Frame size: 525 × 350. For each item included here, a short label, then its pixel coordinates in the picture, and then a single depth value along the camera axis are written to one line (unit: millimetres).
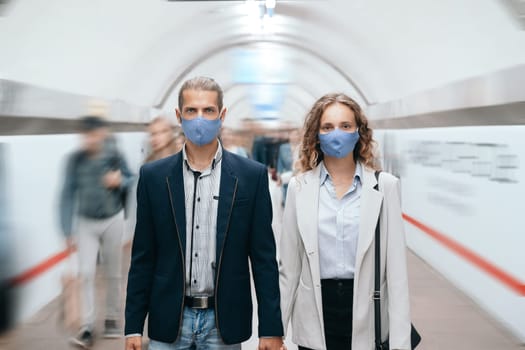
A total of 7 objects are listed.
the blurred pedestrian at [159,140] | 6672
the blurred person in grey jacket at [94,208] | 5613
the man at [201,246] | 2852
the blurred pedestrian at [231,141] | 10936
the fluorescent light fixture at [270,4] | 11766
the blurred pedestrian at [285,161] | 12556
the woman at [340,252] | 3057
